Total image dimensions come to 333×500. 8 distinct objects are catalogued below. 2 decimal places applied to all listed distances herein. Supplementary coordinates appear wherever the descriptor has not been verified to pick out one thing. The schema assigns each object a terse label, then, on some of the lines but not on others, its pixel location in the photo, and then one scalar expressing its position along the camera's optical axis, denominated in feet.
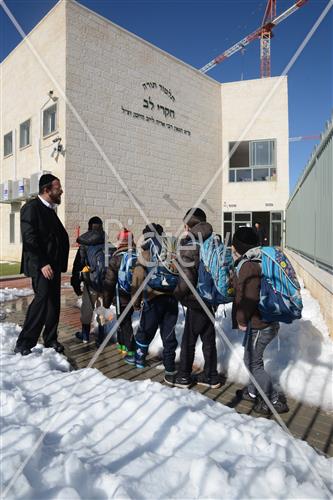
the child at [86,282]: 15.42
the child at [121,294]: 13.98
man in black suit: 13.07
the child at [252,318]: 10.21
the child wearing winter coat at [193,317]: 11.53
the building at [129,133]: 49.75
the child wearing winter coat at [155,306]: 12.67
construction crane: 135.41
